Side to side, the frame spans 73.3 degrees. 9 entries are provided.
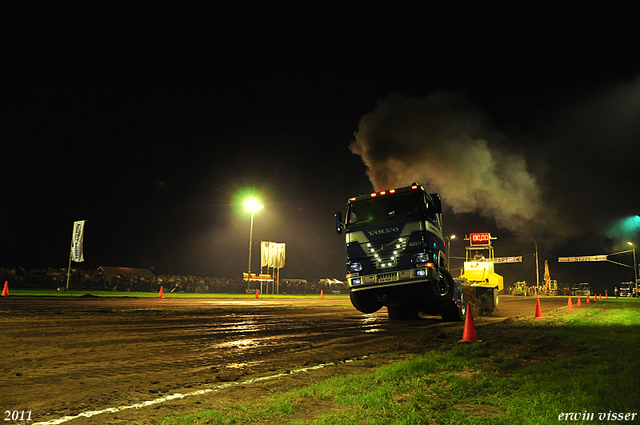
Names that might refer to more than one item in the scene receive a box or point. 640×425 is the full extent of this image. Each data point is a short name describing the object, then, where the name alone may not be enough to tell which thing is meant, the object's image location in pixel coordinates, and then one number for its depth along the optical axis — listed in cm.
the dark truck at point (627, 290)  6466
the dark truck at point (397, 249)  1127
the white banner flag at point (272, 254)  4394
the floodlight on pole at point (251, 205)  4100
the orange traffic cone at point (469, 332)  846
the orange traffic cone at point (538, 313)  1513
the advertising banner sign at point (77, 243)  2947
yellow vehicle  1689
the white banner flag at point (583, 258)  6253
